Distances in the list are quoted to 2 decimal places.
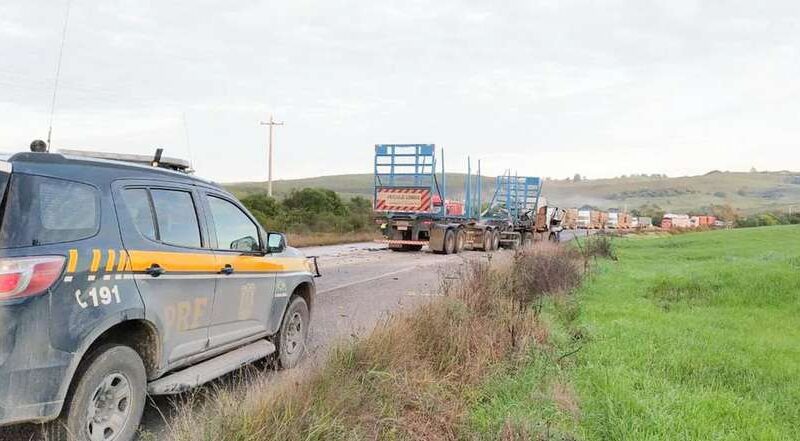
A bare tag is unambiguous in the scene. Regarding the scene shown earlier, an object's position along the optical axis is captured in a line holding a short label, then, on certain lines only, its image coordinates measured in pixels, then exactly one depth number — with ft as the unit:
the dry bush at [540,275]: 30.45
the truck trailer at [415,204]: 75.51
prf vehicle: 11.09
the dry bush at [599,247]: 69.15
